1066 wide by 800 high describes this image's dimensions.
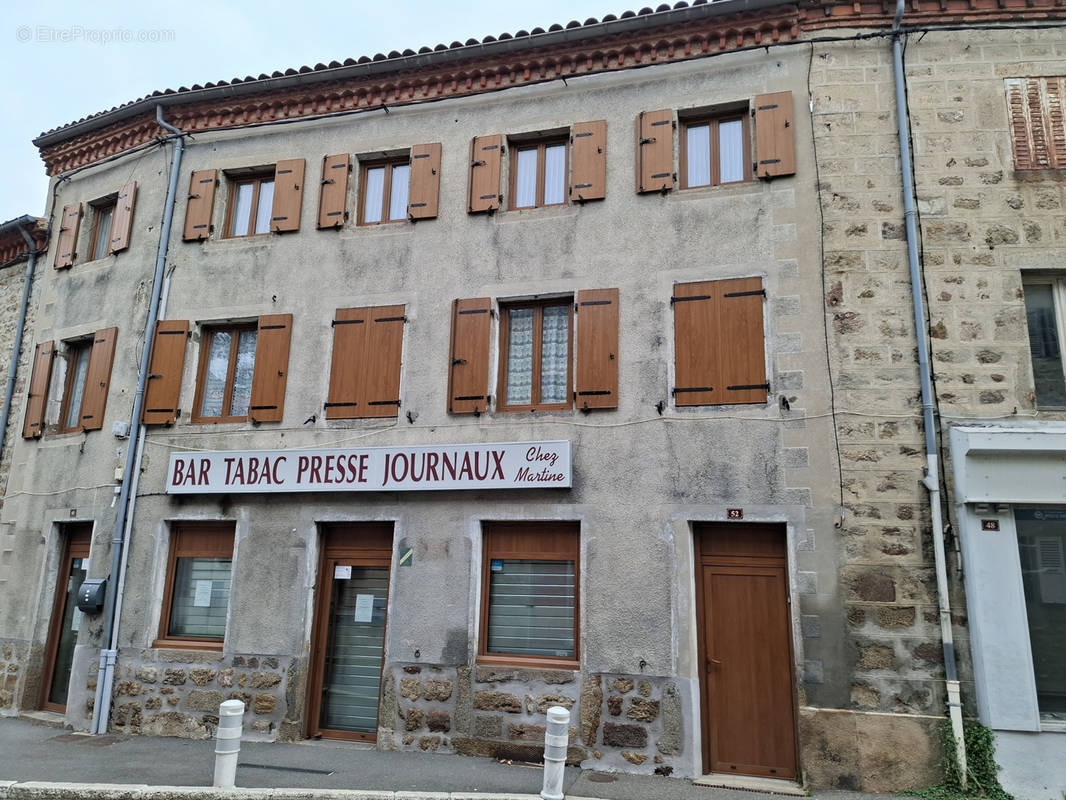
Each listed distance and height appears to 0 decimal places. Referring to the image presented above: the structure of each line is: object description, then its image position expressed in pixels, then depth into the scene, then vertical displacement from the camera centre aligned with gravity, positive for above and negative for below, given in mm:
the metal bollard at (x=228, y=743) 6320 -1068
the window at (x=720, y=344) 7922 +2662
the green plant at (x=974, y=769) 6512 -1147
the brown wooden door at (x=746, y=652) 7305 -299
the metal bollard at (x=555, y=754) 6207 -1057
